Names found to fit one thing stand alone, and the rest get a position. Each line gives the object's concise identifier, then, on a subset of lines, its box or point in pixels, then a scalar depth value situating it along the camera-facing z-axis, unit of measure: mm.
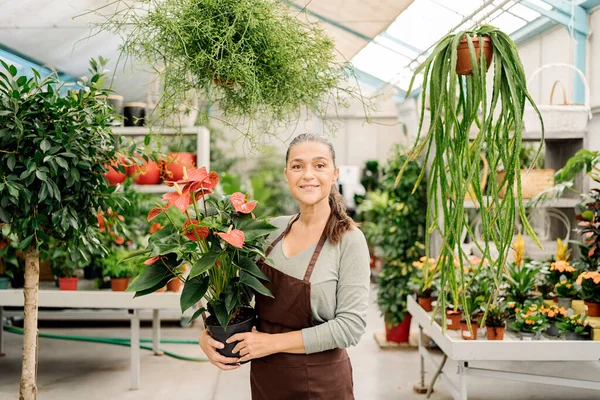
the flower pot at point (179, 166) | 4046
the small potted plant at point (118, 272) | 3900
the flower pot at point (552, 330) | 2990
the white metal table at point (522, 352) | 2812
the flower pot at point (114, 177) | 4020
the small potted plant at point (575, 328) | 2920
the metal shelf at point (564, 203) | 4008
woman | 1526
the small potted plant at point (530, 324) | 2939
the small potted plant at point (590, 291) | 3141
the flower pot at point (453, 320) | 3237
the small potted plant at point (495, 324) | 2904
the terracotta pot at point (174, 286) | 3916
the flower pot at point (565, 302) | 3328
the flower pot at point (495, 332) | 2904
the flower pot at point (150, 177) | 4426
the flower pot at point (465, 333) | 2934
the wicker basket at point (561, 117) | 3758
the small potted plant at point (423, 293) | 3717
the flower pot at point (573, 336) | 2932
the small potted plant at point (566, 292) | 3320
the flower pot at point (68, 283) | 3973
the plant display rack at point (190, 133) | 4367
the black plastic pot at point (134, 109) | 4165
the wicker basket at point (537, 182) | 3850
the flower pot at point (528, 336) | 2955
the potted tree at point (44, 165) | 2041
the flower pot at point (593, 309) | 3139
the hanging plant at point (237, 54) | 1512
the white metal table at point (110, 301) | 3836
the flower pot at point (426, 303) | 3714
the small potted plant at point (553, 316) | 3002
